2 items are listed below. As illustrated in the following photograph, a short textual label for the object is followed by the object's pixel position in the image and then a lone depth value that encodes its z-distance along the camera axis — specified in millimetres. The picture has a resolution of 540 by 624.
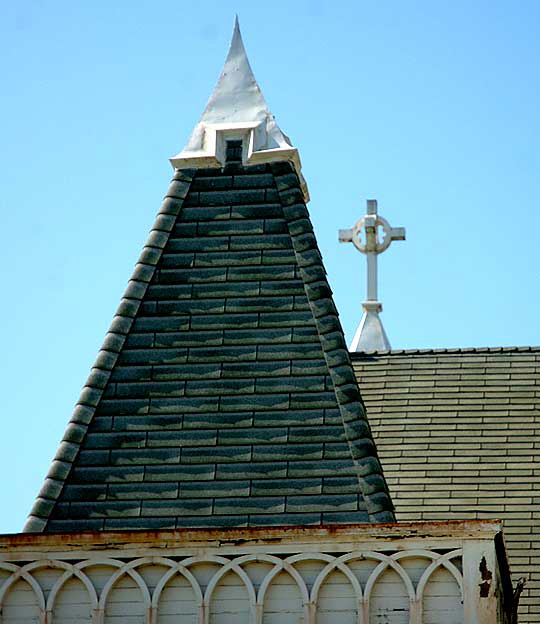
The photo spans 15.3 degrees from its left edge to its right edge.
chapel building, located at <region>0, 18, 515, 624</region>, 14375
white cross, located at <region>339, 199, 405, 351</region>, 25781
